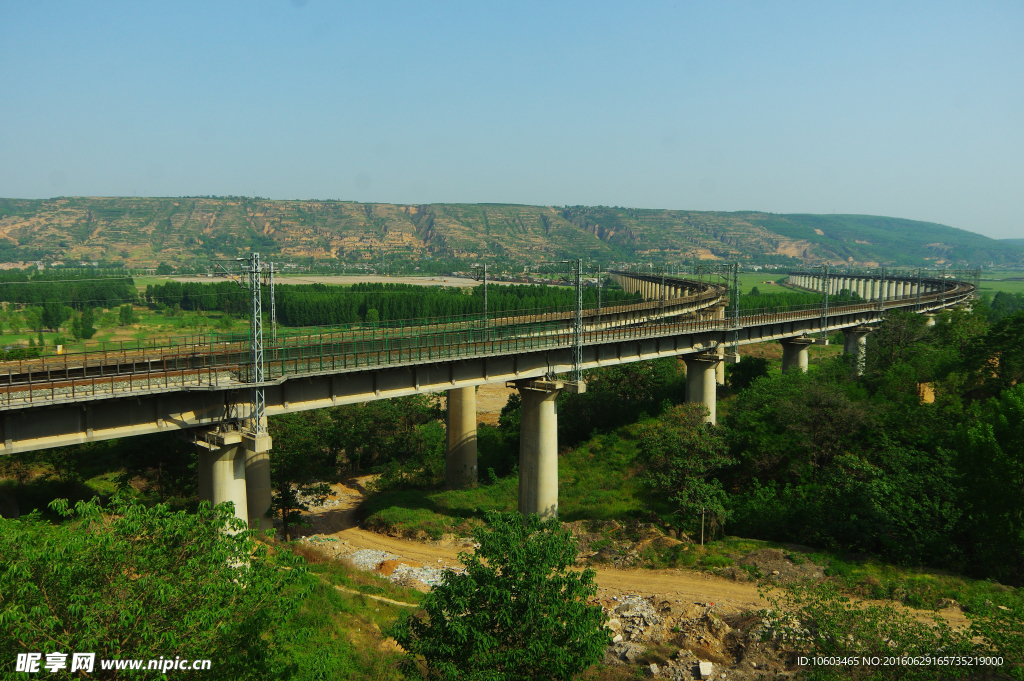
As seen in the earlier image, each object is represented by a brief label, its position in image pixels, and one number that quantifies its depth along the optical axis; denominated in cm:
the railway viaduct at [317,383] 2719
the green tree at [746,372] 7262
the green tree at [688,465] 3800
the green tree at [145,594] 1262
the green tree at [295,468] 4050
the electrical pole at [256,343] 2814
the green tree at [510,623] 1639
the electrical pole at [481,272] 5077
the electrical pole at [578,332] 4234
